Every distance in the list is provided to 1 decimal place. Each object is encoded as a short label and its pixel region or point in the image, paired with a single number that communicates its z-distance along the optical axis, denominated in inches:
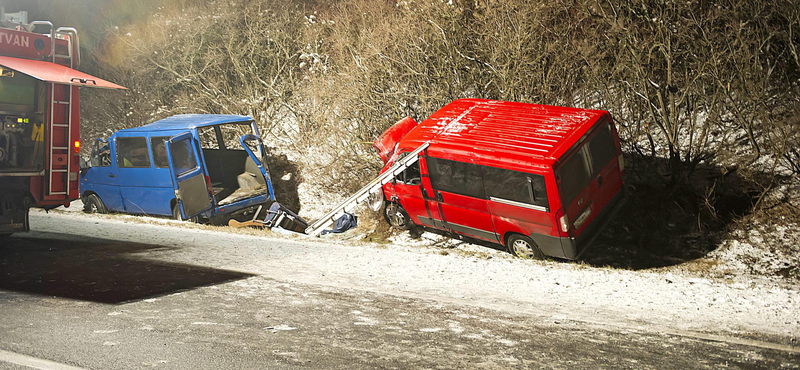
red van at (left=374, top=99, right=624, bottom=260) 368.5
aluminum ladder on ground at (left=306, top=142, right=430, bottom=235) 431.3
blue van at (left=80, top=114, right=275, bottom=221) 524.7
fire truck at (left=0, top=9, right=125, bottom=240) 391.5
